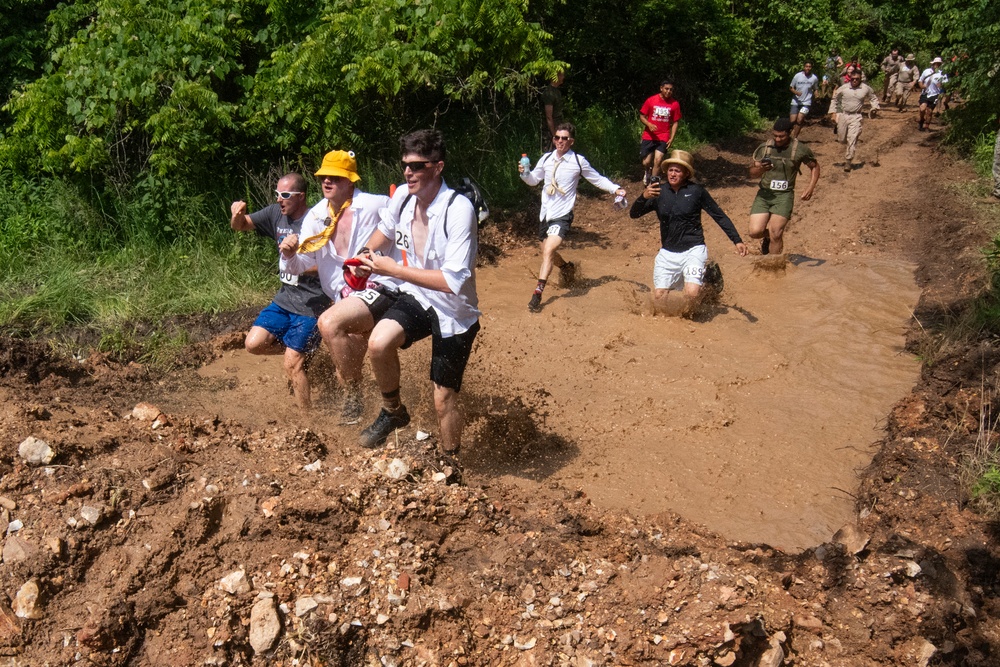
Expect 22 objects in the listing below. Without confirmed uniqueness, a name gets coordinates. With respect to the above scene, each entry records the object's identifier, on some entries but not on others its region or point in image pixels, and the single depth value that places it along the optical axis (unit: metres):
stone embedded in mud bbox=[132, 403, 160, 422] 4.74
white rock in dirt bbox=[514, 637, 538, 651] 3.53
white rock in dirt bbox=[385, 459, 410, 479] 4.22
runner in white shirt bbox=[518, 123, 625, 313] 8.94
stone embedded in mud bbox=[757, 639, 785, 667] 3.54
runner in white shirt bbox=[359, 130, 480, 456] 4.59
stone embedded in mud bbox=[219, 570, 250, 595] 3.47
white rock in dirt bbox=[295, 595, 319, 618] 3.42
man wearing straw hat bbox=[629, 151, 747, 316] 7.89
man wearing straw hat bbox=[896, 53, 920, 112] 23.81
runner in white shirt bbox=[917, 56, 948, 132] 19.39
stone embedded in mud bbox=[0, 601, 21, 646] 3.26
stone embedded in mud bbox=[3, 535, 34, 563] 3.45
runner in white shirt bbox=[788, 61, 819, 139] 17.73
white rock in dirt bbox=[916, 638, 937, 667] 3.64
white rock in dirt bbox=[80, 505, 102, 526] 3.61
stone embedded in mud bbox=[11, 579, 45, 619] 3.33
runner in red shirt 12.58
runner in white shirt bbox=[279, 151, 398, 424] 5.21
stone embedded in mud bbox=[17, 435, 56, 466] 3.95
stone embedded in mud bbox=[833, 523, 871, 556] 4.17
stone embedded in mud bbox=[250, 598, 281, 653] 3.35
